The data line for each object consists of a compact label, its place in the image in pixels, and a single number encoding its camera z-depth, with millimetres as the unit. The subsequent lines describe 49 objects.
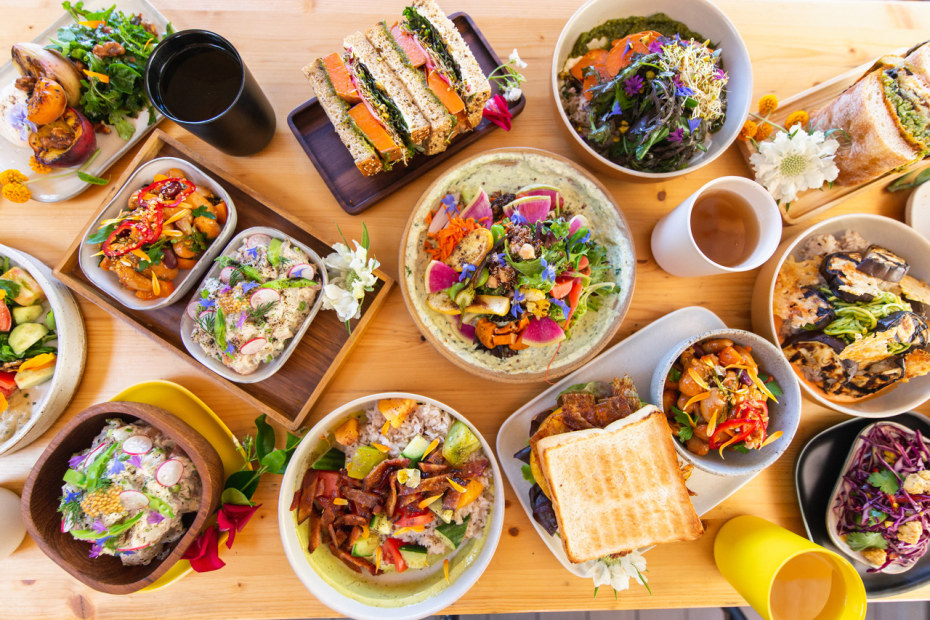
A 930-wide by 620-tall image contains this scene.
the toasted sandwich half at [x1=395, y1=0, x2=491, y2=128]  714
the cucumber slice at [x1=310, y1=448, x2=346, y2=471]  727
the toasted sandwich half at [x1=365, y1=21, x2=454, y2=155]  720
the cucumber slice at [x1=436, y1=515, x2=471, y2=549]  716
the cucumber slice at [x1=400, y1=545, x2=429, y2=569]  713
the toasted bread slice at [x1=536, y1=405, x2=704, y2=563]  666
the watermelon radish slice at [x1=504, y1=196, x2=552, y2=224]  714
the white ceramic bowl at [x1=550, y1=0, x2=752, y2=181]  714
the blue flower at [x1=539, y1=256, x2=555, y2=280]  688
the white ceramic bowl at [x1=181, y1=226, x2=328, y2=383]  707
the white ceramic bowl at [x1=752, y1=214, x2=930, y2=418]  723
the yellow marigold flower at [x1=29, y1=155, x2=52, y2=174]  736
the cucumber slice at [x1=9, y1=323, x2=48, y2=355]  711
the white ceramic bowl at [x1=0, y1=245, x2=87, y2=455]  718
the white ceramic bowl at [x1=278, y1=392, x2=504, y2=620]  681
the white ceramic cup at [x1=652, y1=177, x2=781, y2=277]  691
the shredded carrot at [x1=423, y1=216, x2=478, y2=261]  699
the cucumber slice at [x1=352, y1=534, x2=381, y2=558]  716
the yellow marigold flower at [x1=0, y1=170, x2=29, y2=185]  725
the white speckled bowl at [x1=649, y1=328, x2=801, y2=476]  684
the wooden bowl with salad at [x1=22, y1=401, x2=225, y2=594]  654
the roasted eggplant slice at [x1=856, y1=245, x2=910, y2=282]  719
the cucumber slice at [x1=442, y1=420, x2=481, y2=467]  704
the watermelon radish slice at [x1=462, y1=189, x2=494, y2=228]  715
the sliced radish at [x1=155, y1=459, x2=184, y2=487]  671
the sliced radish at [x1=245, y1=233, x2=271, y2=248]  713
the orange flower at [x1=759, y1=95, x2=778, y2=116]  747
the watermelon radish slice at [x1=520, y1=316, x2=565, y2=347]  705
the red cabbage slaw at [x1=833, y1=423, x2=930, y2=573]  722
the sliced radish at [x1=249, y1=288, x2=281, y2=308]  688
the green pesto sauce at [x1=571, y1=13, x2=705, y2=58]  750
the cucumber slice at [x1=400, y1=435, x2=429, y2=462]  707
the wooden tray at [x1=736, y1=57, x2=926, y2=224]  761
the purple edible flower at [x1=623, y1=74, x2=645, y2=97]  698
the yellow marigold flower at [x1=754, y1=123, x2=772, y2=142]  758
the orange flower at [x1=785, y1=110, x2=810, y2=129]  748
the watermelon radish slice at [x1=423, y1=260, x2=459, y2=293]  704
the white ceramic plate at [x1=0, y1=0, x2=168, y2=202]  755
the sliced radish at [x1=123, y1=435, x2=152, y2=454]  671
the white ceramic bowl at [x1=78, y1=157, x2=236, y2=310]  709
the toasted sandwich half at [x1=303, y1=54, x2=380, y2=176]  718
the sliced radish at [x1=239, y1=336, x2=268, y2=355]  690
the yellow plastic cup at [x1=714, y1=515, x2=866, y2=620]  677
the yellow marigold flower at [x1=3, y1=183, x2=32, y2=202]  720
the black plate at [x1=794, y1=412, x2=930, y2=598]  758
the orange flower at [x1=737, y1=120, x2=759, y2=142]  754
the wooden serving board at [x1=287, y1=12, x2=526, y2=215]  759
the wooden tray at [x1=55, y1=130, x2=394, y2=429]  730
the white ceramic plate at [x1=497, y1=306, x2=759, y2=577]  744
